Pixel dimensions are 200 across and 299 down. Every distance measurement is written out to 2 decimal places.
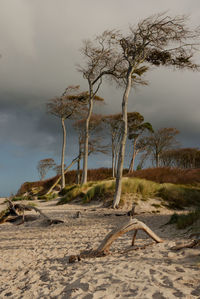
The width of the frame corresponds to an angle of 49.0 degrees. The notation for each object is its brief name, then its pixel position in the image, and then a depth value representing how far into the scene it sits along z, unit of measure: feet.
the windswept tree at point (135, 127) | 100.42
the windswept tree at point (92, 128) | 80.67
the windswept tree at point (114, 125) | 97.25
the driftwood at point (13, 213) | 30.97
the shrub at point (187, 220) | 17.75
